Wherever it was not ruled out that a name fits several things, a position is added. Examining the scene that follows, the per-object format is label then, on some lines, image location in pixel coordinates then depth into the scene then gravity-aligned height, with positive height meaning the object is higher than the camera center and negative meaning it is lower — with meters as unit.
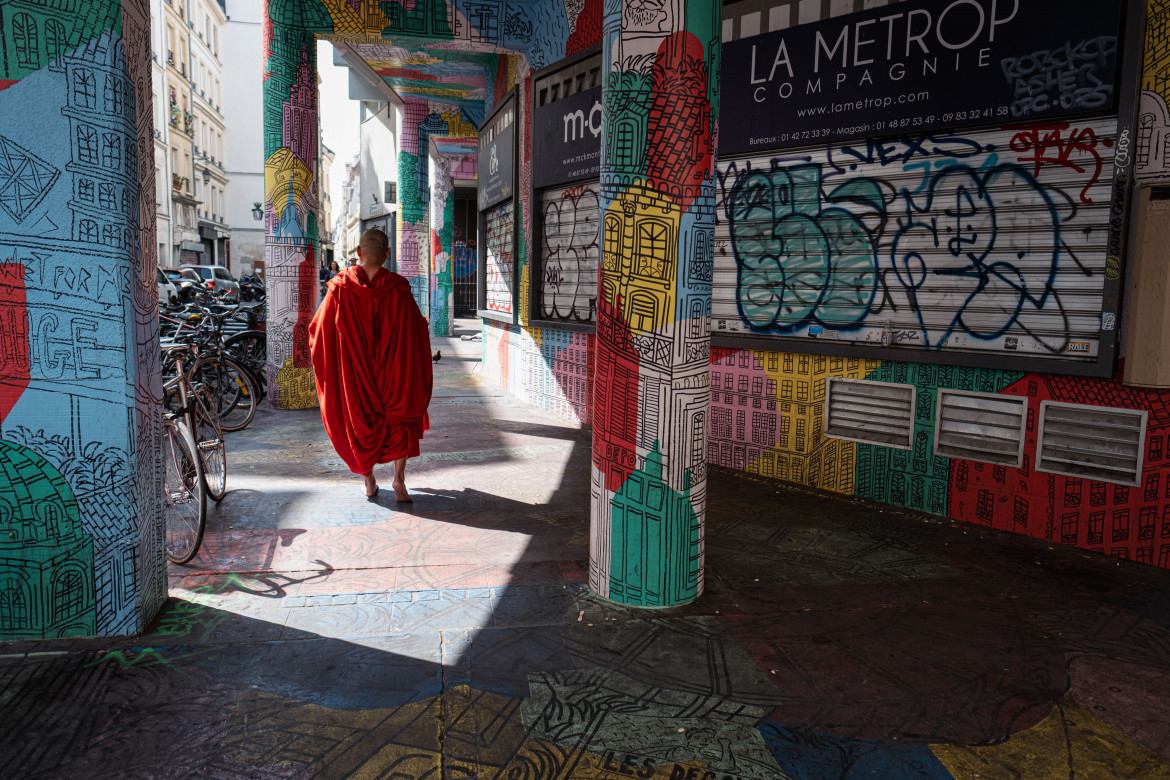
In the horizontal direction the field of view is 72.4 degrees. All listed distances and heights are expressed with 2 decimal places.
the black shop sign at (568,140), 8.48 +1.78
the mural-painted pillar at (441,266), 21.05 +0.80
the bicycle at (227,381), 8.77 -0.99
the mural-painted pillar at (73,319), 3.26 -0.13
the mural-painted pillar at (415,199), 19.48 +2.40
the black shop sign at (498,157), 10.65 +2.01
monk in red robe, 5.80 -0.49
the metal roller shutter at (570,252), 8.82 +0.54
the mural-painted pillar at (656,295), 3.84 +0.03
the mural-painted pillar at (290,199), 9.72 +1.17
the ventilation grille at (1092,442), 4.80 -0.81
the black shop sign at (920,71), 4.87 +1.63
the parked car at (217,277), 20.58 +0.53
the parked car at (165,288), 19.47 +0.07
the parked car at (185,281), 17.68 +0.26
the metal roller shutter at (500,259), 11.38 +0.58
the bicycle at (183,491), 4.58 -1.15
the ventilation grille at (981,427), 5.28 -0.80
